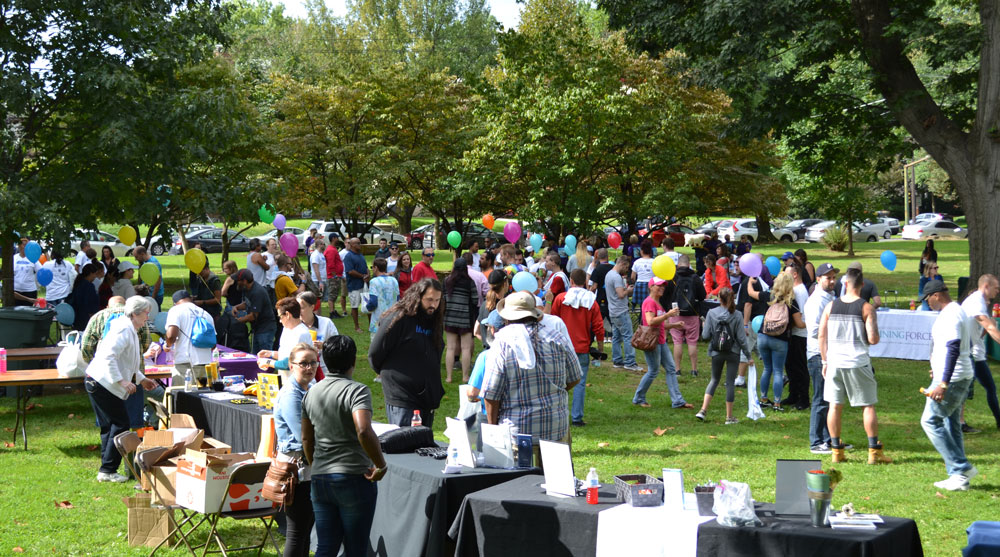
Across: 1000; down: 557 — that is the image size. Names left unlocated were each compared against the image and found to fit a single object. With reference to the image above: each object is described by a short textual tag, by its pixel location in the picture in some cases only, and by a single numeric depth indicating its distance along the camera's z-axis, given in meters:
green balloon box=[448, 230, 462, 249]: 20.18
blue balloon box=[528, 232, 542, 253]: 20.78
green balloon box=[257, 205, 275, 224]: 18.84
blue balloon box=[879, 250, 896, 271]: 20.16
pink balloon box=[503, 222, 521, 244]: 21.70
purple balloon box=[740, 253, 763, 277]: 13.81
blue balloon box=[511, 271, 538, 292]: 10.98
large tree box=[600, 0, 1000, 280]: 15.95
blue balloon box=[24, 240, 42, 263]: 16.97
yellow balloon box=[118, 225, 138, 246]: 16.61
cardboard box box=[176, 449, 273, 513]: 5.72
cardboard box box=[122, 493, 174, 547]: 6.31
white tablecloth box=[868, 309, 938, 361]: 14.52
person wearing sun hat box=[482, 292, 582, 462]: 5.74
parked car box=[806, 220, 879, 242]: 48.22
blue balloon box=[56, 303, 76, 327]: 13.06
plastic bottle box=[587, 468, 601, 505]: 4.76
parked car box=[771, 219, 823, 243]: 48.22
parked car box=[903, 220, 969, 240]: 49.88
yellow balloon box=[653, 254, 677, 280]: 13.03
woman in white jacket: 7.60
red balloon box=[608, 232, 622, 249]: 22.08
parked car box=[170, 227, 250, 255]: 41.12
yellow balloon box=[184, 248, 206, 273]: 13.37
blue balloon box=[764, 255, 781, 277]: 17.36
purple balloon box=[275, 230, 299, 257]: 17.81
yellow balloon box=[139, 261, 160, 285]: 14.87
